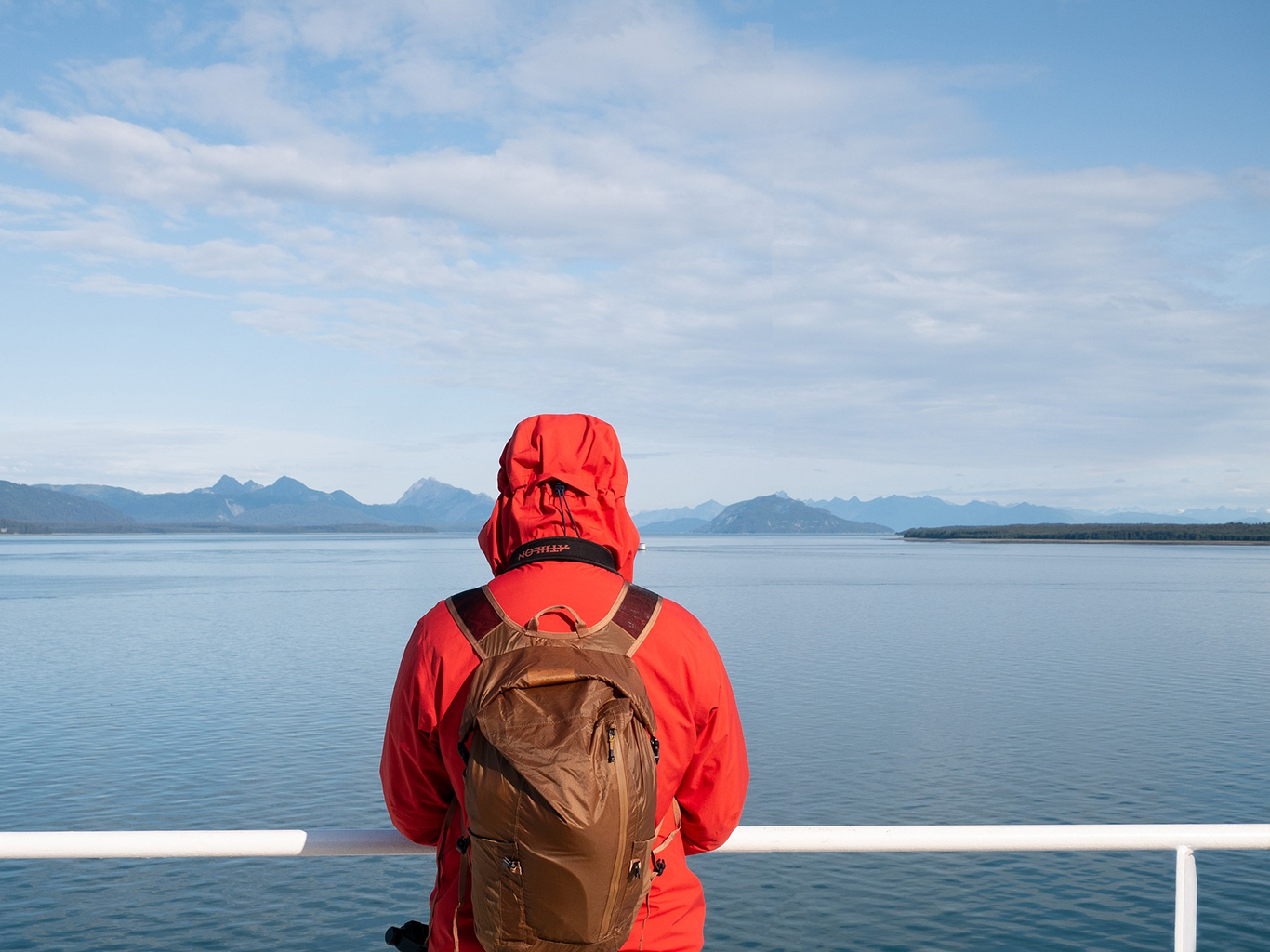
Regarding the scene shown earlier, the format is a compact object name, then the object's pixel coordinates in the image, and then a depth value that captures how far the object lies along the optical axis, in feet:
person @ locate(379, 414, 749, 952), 6.48
